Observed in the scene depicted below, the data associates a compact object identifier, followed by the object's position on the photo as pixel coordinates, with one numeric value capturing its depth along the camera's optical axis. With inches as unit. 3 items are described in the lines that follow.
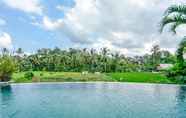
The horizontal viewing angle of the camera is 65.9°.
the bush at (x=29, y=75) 1086.5
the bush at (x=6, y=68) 920.0
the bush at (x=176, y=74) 939.7
